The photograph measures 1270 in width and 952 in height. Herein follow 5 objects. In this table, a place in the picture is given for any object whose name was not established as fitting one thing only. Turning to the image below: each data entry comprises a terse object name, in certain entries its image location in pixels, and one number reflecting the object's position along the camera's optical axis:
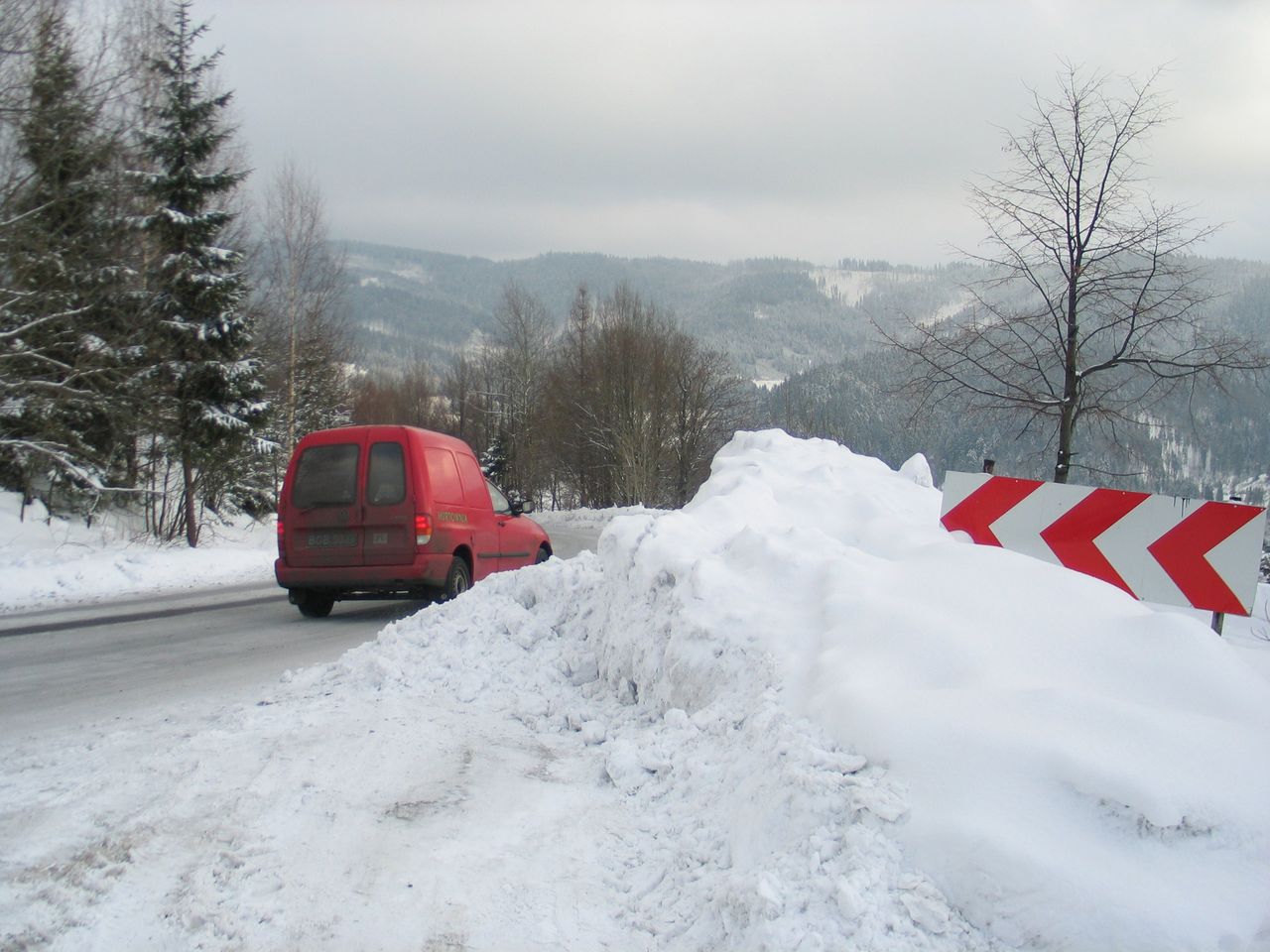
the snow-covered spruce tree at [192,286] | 20.55
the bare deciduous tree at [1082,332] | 12.05
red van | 9.55
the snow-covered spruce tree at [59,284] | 13.88
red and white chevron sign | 5.80
